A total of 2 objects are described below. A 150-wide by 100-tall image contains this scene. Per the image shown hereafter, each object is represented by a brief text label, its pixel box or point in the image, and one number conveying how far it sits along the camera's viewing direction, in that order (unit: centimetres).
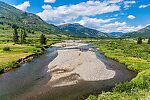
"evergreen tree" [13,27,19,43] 7583
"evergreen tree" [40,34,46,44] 7710
